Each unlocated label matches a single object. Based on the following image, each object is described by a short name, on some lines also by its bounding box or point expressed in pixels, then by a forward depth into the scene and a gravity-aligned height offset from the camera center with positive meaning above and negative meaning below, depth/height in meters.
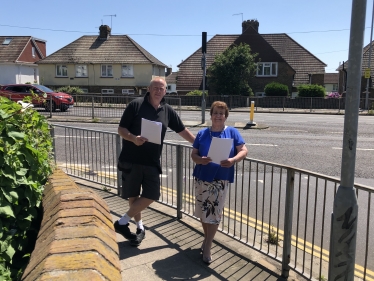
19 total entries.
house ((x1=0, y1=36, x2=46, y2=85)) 47.00 +3.56
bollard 18.05 -1.40
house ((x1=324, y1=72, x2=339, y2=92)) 72.34 +1.57
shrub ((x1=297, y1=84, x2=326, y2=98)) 32.97 -0.01
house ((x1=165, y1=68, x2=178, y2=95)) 51.33 +0.87
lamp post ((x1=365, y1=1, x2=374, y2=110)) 29.80 -0.68
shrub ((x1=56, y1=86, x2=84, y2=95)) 36.41 -0.13
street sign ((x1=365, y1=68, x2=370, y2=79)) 30.05 +1.52
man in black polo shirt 4.30 -0.73
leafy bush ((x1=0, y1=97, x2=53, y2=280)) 2.52 -0.69
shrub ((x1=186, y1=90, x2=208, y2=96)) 34.88 -0.27
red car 21.88 -0.40
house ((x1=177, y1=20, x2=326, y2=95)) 40.41 +3.06
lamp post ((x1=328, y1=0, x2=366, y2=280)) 2.68 -0.64
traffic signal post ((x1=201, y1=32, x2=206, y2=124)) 17.22 +1.78
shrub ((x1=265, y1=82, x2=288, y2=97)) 34.69 +0.08
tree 35.06 +1.81
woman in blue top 4.05 -0.89
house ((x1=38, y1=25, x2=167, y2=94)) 42.78 +2.37
